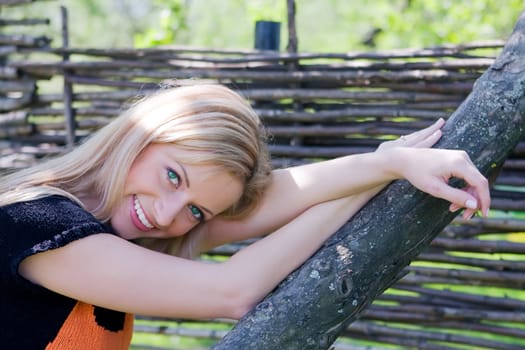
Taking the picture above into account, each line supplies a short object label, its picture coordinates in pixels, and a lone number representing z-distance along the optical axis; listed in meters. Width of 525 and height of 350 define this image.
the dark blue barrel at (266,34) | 4.14
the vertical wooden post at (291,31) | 3.79
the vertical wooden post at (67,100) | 4.25
